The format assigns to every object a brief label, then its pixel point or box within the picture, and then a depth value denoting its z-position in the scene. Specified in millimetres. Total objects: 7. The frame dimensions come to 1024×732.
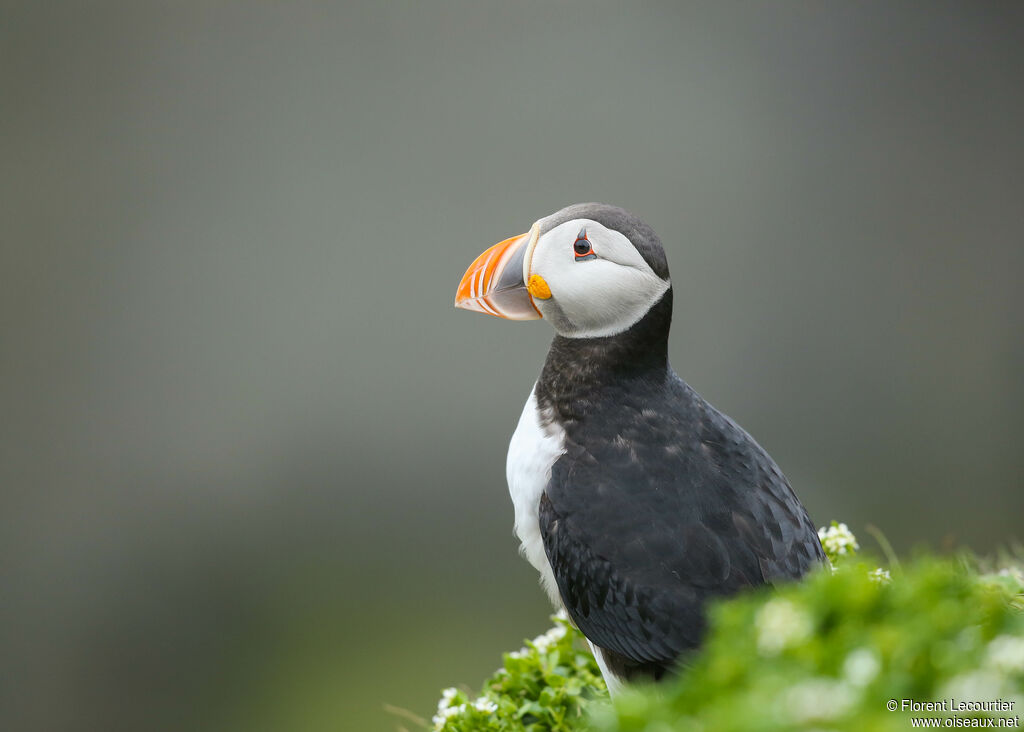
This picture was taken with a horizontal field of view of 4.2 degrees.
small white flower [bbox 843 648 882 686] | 5056
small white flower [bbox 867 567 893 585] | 6137
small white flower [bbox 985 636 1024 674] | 5044
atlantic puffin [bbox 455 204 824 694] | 6089
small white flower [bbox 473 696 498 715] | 6185
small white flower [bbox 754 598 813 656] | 5478
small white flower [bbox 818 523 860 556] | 6257
